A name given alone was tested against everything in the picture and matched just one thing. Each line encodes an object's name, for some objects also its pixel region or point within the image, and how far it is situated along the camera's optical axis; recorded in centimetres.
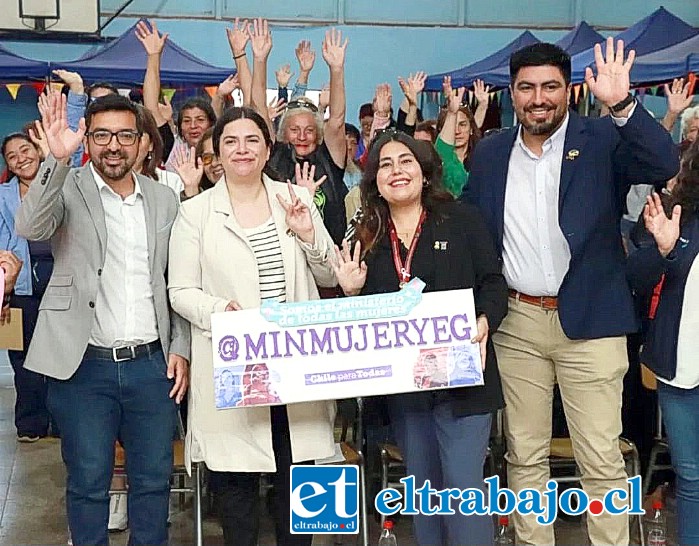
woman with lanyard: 282
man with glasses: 280
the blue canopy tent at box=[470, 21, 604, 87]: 859
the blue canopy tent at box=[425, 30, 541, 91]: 923
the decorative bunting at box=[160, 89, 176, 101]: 824
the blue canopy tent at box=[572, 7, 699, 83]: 722
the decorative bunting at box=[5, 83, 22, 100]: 832
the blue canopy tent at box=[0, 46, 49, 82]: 803
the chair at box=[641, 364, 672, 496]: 373
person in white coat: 282
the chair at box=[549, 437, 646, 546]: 339
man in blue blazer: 287
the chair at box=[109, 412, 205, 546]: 315
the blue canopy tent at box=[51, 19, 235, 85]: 784
